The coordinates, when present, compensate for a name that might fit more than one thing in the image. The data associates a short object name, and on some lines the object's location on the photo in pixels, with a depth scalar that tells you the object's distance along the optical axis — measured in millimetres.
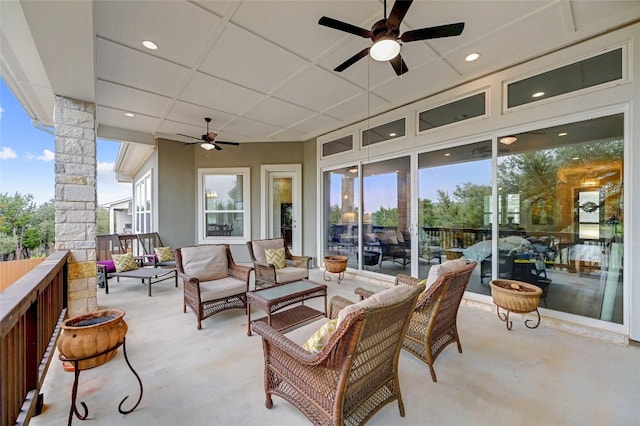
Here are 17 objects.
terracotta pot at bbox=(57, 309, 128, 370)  1503
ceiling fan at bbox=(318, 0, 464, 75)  2002
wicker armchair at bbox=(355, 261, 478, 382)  1996
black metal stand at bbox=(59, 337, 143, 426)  1506
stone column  3025
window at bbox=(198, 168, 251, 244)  6754
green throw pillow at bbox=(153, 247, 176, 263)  5340
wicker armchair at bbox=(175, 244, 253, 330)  3074
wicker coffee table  2720
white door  6699
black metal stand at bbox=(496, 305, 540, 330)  2982
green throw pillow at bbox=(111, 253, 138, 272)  4496
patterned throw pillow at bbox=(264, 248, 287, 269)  4438
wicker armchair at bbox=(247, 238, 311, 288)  3895
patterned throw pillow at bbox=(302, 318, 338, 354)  1500
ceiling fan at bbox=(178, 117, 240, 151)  5074
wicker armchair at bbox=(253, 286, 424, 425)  1308
